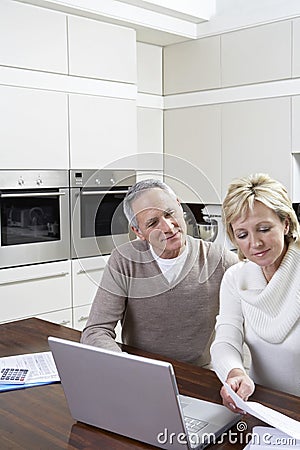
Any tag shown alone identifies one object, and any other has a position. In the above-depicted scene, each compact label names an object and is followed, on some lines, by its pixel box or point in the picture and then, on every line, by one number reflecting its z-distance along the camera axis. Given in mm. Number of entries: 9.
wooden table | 1339
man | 2012
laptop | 1224
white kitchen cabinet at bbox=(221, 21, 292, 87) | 3693
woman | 1727
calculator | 1717
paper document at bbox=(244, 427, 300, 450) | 1240
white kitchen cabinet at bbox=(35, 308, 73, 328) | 3514
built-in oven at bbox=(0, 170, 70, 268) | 3309
